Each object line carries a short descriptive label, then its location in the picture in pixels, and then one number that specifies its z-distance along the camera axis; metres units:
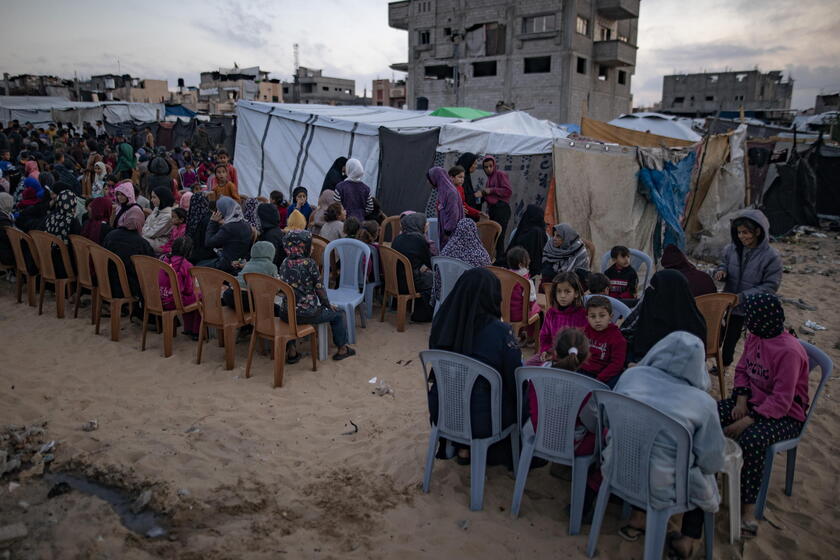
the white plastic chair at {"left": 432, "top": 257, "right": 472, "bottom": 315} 5.46
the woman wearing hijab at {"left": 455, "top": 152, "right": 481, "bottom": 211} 8.20
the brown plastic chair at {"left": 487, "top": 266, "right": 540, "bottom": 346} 5.04
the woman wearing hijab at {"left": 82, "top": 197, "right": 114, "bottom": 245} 6.59
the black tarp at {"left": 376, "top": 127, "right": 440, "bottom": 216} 9.59
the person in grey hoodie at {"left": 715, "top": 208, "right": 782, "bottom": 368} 4.73
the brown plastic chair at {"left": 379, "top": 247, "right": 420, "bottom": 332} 5.95
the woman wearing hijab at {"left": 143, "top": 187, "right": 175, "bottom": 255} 6.45
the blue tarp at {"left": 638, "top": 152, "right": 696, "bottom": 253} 7.95
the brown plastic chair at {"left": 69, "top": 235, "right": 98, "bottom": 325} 5.99
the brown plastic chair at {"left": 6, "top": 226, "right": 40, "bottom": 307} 6.57
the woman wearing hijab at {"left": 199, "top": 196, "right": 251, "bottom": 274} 5.68
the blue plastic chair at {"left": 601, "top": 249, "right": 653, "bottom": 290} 5.50
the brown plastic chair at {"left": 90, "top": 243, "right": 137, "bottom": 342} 5.59
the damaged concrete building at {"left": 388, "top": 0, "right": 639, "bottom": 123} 32.66
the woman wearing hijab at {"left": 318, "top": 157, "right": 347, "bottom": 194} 8.74
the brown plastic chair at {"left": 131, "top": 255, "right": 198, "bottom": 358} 5.19
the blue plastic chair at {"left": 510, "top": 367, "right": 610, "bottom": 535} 2.78
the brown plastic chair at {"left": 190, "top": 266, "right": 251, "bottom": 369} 4.84
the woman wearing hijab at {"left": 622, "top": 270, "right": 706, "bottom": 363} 3.56
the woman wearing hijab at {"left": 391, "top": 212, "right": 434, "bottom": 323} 6.07
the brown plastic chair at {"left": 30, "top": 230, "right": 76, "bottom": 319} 6.26
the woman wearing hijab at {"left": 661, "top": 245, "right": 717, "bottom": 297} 4.71
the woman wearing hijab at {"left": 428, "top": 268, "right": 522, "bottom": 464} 3.07
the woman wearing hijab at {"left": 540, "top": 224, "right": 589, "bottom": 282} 5.54
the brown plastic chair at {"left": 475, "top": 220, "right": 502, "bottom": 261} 7.52
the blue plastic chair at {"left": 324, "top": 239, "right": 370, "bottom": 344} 5.65
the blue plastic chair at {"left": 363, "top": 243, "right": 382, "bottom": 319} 6.36
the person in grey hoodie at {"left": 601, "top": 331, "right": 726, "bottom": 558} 2.43
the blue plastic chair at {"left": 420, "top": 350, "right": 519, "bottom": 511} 2.99
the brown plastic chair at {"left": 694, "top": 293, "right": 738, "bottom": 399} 4.40
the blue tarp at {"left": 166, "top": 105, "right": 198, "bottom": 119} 27.39
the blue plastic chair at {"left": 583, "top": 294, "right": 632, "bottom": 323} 4.06
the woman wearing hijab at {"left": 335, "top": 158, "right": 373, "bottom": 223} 7.72
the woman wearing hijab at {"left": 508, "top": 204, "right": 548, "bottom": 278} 6.43
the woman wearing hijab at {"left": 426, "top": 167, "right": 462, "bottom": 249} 7.05
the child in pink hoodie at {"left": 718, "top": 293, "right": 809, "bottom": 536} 2.96
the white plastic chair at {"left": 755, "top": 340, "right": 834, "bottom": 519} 3.01
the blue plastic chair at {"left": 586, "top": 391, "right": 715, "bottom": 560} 2.41
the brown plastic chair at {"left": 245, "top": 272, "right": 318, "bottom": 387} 4.58
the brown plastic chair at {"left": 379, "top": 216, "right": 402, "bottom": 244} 7.63
